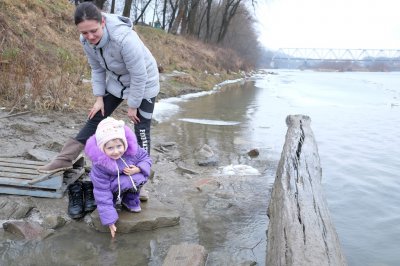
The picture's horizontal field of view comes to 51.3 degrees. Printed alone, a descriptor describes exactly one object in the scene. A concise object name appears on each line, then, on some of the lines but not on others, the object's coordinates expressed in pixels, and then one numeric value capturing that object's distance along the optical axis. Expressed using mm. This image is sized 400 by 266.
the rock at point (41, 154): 4418
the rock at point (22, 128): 5582
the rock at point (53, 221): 3285
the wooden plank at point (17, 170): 3729
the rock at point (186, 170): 5199
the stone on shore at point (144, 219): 3303
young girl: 3156
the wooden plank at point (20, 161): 4016
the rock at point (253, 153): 6264
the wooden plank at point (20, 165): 3875
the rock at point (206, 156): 5609
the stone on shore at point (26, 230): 3096
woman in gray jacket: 3227
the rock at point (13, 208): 3311
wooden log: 2465
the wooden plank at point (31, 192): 3545
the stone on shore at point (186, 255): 2732
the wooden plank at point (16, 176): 3596
